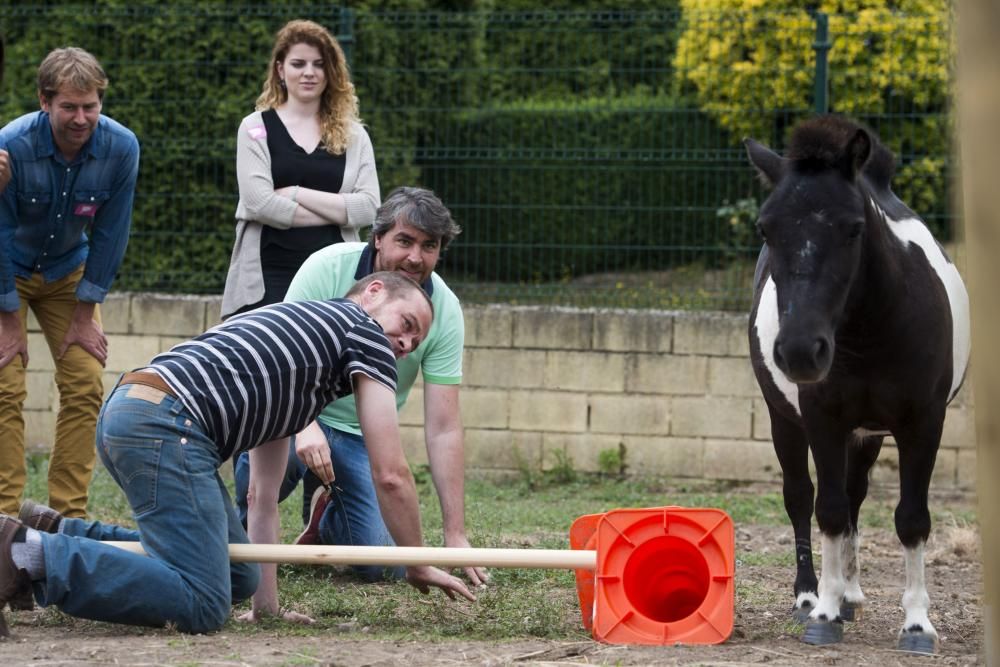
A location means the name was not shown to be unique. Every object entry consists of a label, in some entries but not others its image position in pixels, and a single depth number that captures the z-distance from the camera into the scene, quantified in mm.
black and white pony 7332
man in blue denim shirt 10828
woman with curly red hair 11820
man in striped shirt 7402
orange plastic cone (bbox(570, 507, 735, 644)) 7594
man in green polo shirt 8906
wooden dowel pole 7426
